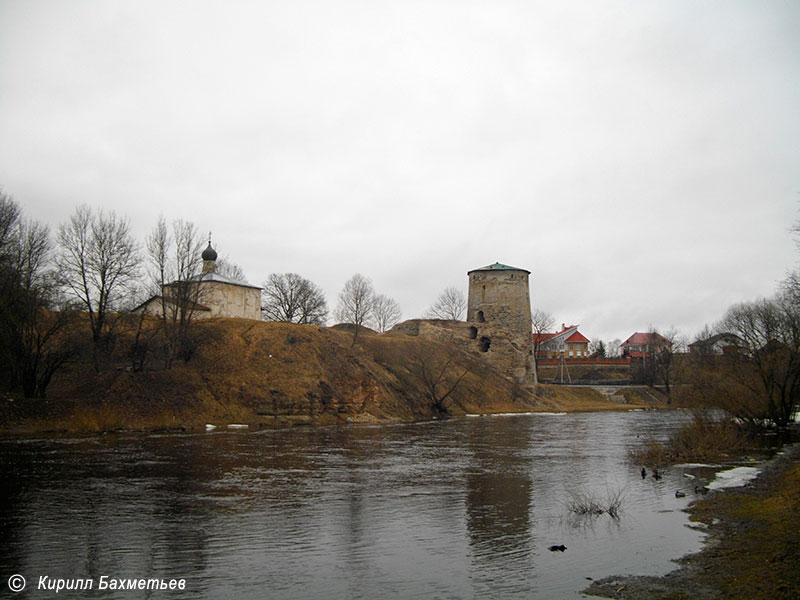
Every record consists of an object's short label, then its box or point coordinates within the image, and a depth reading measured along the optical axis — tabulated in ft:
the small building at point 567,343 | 369.50
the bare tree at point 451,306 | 297.74
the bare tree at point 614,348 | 431.92
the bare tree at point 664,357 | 237.66
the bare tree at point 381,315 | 283.38
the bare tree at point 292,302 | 237.04
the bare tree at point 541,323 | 316.19
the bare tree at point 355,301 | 206.69
